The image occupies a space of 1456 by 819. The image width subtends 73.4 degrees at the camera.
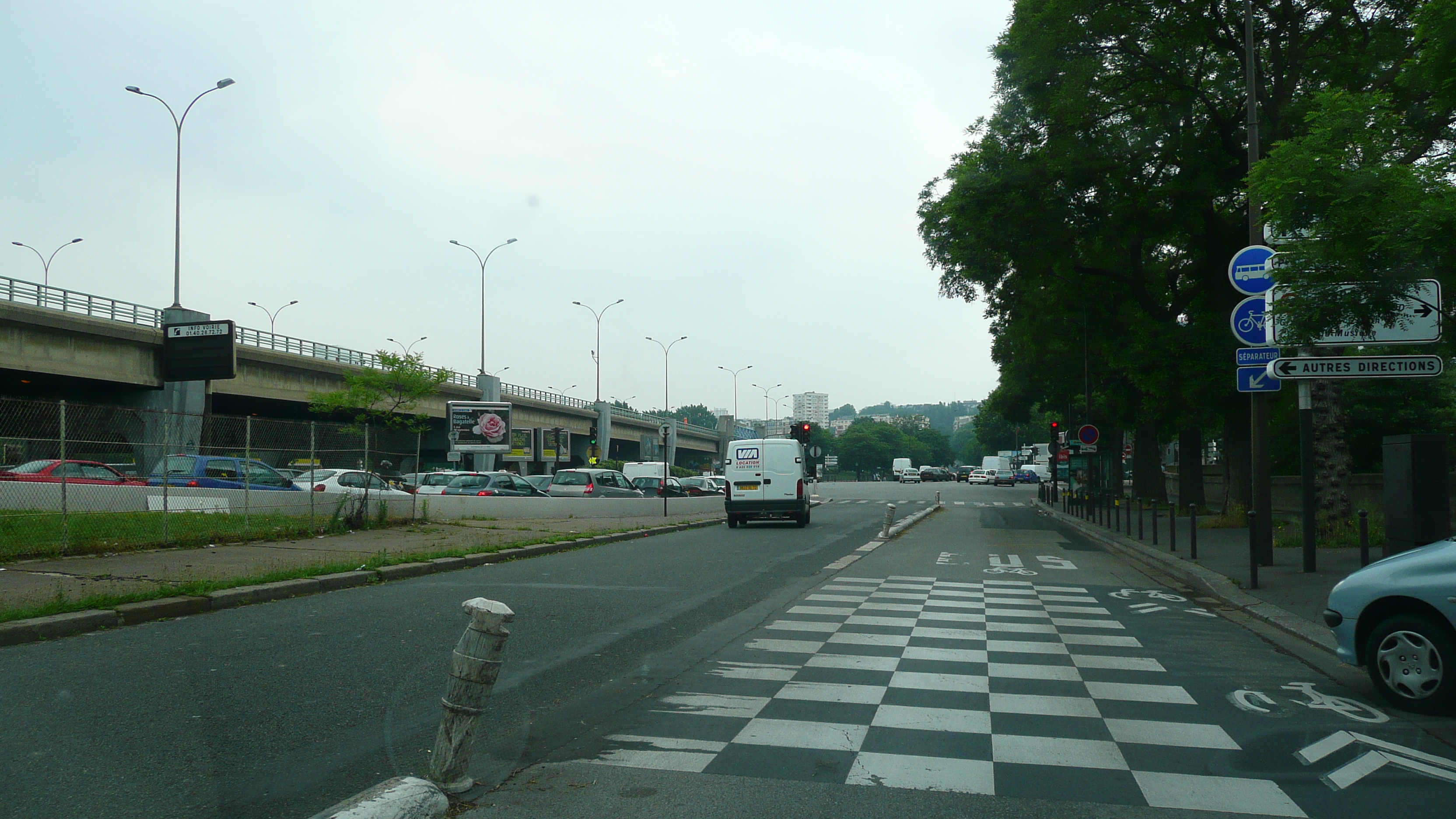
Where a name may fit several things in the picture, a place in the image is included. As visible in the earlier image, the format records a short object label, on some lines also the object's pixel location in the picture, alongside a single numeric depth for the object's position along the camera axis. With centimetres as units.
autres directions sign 1102
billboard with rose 5044
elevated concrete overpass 3212
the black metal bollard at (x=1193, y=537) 1563
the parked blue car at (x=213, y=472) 1717
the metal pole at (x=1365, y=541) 1067
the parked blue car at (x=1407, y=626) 593
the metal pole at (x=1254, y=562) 1216
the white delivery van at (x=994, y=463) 9500
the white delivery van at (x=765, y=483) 2511
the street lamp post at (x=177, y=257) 3161
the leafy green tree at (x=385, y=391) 4625
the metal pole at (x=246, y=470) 1644
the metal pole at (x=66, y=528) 1292
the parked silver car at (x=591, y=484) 3253
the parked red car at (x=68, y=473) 1290
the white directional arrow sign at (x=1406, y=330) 1005
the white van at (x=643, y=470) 4975
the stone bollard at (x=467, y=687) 430
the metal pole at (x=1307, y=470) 1257
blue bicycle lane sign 1332
